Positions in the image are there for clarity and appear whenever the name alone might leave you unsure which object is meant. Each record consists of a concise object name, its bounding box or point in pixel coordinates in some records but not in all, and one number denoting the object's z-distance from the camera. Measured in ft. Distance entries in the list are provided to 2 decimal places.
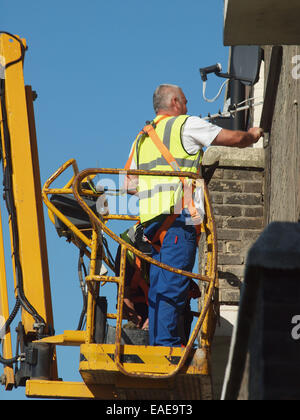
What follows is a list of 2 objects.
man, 42.93
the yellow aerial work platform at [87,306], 40.98
